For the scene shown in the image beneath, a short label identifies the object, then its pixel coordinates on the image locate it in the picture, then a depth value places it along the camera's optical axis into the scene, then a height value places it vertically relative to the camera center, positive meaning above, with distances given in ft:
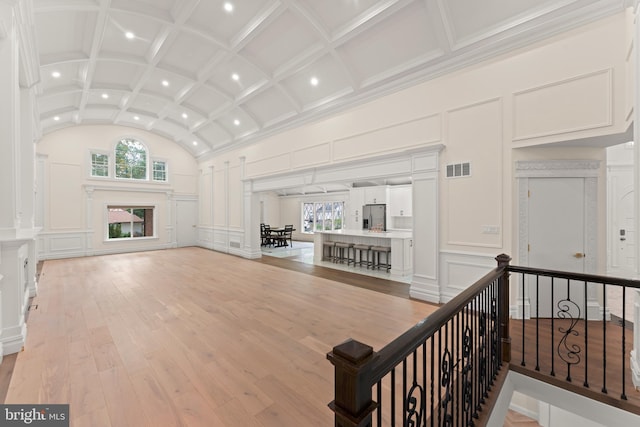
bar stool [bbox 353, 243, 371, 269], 23.99 -3.72
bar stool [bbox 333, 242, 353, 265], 25.97 -4.09
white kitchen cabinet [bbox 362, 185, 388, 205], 33.50 +2.21
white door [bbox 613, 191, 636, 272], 19.88 -1.62
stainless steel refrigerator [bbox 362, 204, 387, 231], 33.45 -0.65
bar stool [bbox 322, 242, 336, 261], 27.81 -4.08
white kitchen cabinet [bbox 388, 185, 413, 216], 32.73 +1.45
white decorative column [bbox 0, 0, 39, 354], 8.95 +1.22
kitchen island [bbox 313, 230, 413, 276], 21.29 -2.71
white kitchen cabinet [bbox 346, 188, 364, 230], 36.14 +0.68
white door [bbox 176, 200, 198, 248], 38.19 -1.48
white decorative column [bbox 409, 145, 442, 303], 14.97 -0.83
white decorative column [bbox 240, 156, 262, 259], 29.43 -0.67
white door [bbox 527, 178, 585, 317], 12.35 -1.04
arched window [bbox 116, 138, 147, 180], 33.83 +6.77
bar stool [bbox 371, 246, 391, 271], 23.01 -4.00
